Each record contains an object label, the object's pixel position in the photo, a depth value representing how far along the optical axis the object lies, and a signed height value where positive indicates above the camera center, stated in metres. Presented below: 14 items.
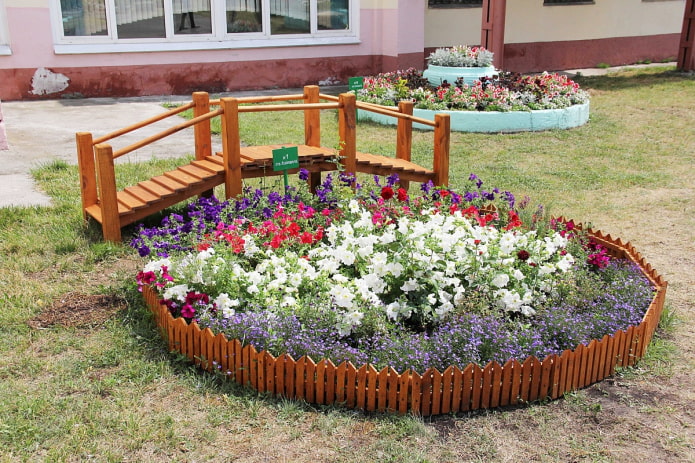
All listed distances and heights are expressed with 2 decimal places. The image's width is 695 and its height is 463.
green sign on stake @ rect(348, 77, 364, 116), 10.55 -0.92
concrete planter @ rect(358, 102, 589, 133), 10.93 -1.46
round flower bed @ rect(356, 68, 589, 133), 10.97 -1.24
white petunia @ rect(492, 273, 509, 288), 4.75 -1.60
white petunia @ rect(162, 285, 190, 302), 4.61 -1.63
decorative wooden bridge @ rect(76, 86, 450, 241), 6.15 -1.29
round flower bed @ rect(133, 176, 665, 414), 4.07 -1.70
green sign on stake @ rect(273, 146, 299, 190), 6.39 -1.19
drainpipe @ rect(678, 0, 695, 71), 16.55 -0.52
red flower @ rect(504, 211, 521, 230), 5.61 -1.49
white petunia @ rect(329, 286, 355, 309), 4.49 -1.61
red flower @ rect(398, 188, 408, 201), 5.96 -1.36
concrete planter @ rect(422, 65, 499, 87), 12.27 -0.92
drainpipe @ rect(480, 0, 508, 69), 14.59 -0.20
